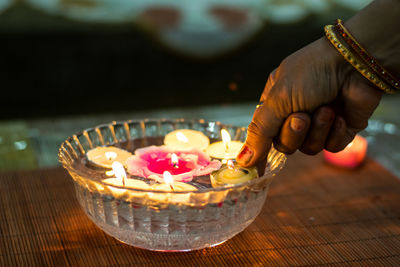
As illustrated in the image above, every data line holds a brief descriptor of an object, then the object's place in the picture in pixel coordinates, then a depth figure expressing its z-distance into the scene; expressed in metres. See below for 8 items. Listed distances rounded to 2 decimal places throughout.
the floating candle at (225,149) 0.78
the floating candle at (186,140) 0.79
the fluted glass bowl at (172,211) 0.68
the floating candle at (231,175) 0.71
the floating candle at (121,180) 0.72
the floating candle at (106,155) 0.76
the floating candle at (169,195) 0.68
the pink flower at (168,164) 0.74
